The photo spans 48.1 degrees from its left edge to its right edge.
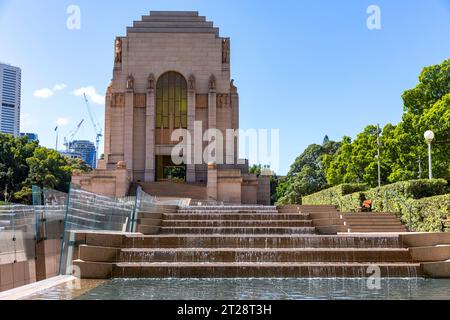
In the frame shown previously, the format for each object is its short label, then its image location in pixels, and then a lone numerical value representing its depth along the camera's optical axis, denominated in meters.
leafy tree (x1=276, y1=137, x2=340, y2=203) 82.81
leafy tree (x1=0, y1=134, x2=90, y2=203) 71.50
